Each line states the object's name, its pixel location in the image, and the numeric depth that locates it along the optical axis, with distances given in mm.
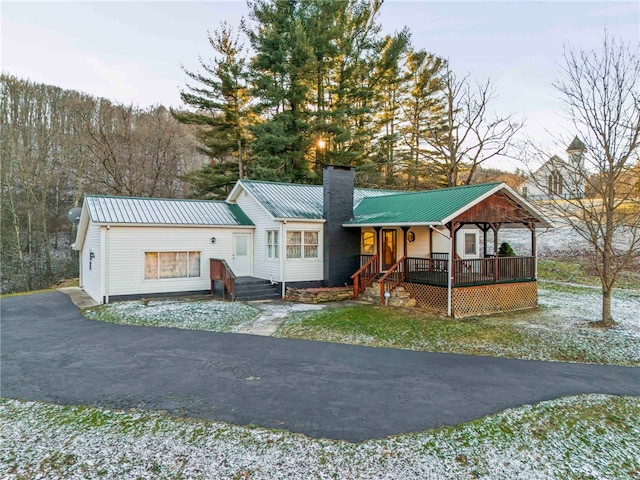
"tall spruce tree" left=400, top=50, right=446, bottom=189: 29047
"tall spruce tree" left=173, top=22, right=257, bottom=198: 25531
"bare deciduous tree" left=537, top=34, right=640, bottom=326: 10375
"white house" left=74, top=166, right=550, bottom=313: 13125
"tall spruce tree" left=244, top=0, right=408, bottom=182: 24625
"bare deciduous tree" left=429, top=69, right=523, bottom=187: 25766
